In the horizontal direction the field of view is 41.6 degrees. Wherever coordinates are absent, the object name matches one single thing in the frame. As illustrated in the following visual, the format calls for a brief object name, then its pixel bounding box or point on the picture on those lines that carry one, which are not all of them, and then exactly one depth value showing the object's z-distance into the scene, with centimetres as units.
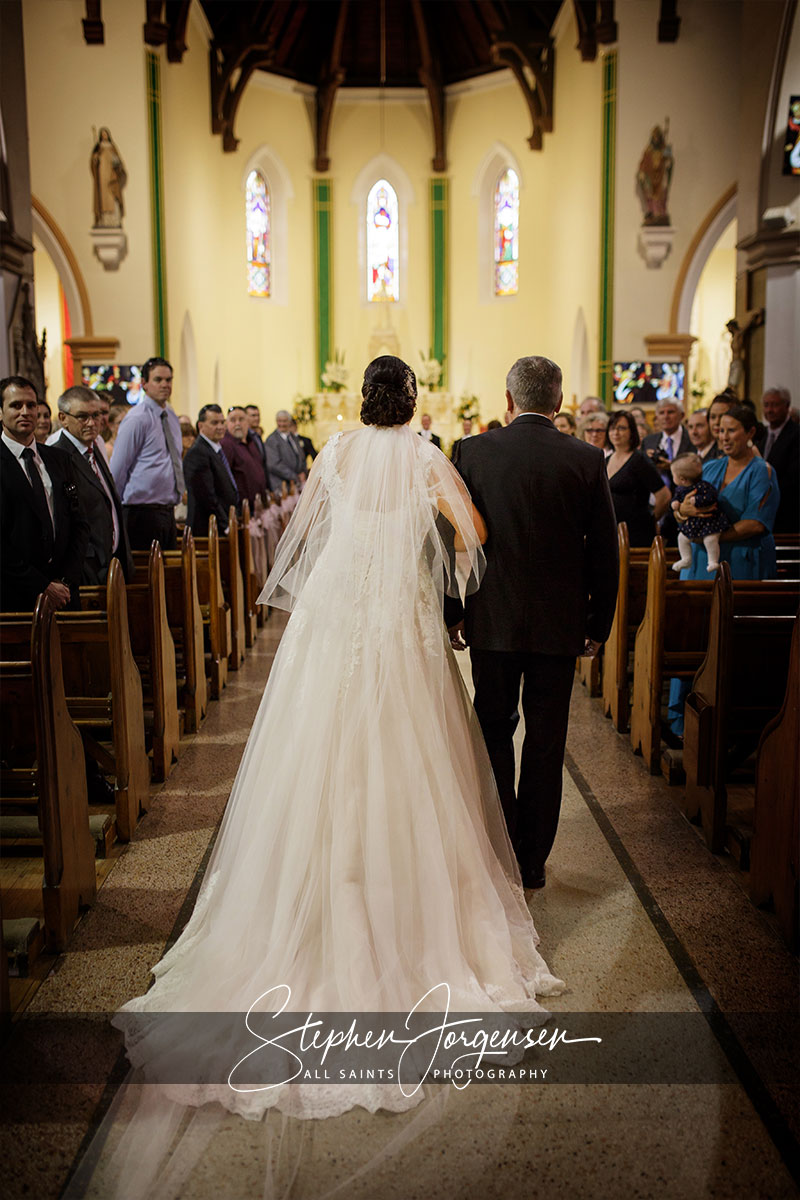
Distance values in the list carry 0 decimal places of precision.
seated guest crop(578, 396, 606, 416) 714
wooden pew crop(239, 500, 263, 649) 720
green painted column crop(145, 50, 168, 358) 1189
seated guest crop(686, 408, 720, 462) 649
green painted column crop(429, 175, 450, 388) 1717
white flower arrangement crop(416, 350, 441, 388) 1641
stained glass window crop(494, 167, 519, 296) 1639
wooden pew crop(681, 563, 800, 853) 358
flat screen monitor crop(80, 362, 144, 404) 1174
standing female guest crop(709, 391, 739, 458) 518
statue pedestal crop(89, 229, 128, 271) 1164
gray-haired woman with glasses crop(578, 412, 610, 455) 585
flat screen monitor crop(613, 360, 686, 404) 1186
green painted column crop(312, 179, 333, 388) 1712
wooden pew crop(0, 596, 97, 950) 281
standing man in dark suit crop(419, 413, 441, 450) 1394
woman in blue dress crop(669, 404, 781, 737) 439
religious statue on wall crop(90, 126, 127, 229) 1148
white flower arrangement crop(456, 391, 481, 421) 1590
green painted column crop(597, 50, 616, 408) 1183
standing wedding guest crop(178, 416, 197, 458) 856
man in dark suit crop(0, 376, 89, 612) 395
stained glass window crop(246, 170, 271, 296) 1652
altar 1620
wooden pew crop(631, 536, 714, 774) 428
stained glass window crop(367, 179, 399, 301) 1738
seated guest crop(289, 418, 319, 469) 1400
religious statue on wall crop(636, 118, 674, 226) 1156
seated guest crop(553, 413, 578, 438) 760
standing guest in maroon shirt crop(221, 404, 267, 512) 841
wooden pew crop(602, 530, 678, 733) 484
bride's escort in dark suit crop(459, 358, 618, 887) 296
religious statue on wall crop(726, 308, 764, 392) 982
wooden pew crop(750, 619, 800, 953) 287
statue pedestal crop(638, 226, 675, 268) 1172
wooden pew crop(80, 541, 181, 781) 423
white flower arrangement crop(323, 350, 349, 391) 1653
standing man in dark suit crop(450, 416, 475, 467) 1370
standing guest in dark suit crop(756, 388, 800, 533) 652
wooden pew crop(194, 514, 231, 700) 564
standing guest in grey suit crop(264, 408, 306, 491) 1135
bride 245
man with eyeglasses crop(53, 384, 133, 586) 479
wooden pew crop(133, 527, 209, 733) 494
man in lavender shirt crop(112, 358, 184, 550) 604
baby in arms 435
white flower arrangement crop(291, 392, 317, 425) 1641
